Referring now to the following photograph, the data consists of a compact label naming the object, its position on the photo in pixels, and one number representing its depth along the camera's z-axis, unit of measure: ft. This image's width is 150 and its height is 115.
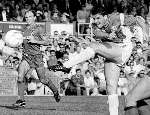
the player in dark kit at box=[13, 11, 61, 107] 48.14
